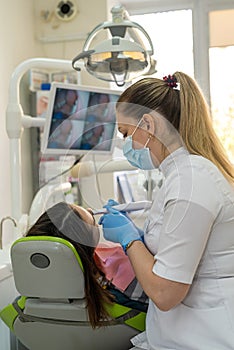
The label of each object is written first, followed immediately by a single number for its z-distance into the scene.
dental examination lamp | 1.99
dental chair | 1.40
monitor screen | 2.34
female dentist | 1.19
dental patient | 1.45
